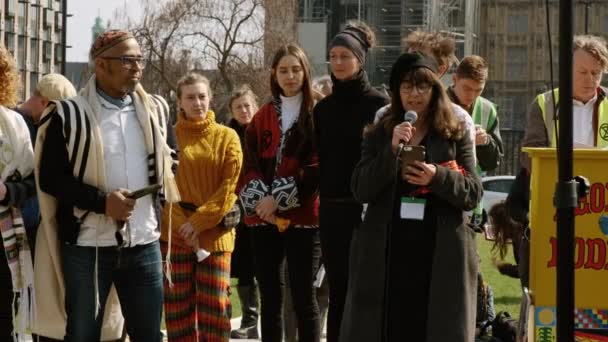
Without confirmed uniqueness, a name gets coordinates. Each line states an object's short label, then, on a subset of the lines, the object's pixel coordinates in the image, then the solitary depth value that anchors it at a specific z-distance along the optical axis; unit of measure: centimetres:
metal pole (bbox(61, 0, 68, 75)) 2650
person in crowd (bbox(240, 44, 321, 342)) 872
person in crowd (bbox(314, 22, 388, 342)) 822
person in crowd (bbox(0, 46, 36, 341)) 730
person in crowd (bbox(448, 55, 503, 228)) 868
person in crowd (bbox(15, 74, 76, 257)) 942
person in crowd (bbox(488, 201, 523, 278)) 1050
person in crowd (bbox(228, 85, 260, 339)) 1143
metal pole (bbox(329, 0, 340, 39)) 10112
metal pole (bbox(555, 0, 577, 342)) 546
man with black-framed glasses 707
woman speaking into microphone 697
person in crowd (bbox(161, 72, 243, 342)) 902
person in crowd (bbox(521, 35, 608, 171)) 766
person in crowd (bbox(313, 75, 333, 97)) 1102
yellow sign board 657
